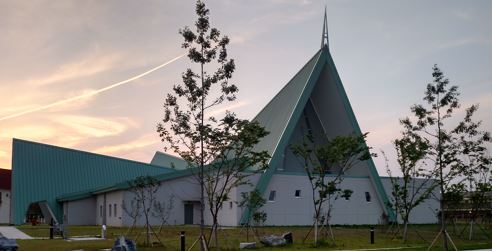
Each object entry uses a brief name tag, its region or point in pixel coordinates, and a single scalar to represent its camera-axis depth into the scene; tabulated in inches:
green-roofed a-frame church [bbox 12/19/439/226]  1636.3
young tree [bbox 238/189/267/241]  1130.0
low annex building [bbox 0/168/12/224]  2532.0
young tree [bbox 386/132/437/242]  1022.6
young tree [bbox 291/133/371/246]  1051.9
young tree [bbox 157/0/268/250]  701.9
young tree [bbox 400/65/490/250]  808.3
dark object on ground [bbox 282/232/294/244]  977.5
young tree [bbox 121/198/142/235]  1620.4
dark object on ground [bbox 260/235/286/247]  940.0
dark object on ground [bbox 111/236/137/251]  705.6
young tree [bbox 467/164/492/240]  1289.9
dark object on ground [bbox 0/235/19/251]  743.7
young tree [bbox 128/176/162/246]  940.0
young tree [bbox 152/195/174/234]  1652.3
